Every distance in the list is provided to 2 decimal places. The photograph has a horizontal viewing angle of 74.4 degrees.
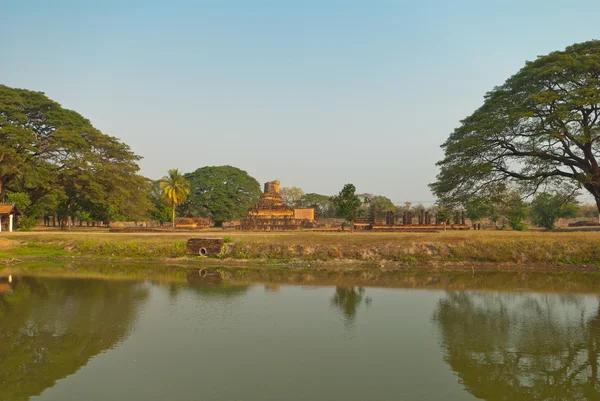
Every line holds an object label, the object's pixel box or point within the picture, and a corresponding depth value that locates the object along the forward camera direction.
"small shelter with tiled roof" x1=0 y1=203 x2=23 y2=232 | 30.63
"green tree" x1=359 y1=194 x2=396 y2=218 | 74.56
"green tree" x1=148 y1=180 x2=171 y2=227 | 58.03
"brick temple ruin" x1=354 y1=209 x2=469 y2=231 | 33.84
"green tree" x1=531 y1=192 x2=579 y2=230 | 24.12
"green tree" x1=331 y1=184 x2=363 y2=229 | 35.41
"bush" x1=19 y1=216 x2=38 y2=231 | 34.12
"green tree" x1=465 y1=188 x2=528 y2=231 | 24.31
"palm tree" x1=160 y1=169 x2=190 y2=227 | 47.72
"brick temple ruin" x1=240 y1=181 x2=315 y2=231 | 39.81
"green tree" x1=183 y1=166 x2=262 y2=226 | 58.81
